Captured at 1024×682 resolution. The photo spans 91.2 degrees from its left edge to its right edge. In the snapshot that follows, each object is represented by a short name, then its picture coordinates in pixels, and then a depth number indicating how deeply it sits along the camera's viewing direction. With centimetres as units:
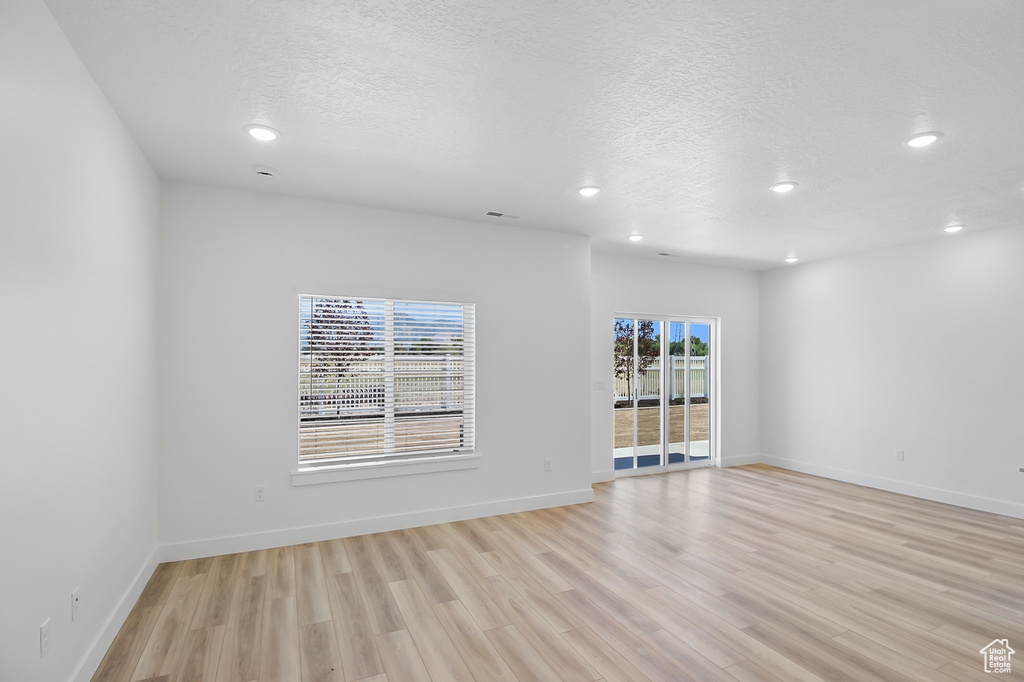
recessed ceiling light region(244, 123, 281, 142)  278
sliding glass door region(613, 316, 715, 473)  636
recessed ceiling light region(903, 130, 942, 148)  279
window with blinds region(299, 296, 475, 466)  404
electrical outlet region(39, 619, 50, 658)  183
